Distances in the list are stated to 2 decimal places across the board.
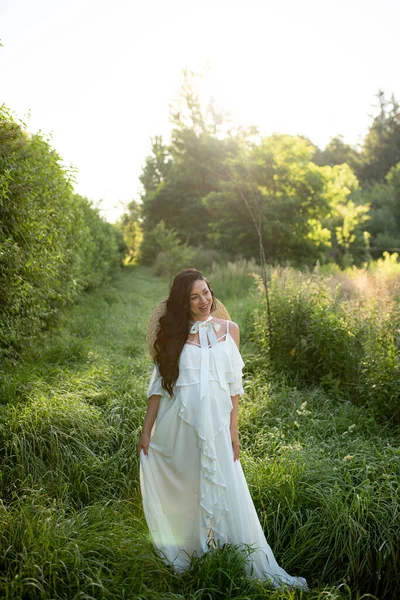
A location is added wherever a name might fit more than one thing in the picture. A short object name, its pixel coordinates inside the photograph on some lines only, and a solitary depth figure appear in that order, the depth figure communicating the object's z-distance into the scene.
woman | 2.79
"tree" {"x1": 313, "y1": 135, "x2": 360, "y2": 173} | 43.25
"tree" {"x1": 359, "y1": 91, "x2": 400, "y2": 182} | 42.94
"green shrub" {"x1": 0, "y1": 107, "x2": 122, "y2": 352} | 4.88
